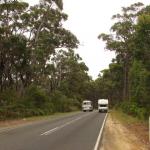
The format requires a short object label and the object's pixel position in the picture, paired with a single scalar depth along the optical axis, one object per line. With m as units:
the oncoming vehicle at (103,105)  82.25
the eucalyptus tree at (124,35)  67.00
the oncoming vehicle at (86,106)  95.00
